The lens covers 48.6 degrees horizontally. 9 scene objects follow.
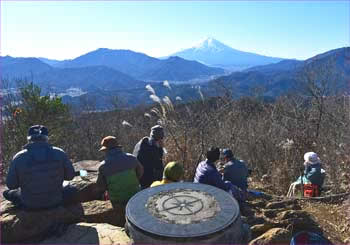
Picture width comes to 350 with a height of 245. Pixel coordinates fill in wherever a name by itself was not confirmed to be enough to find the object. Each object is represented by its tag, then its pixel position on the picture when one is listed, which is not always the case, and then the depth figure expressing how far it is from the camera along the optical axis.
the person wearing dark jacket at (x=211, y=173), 4.45
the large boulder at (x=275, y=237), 3.71
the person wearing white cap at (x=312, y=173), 5.68
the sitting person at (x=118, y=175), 4.20
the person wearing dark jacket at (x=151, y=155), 5.07
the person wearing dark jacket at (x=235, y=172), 5.00
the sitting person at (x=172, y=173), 4.20
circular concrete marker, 3.18
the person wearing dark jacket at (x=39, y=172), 3.70
